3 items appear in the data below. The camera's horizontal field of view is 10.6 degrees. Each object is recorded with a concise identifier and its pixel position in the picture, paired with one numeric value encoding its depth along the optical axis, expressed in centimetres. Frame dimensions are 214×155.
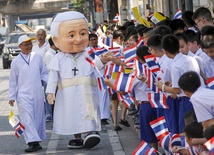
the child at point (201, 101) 1057
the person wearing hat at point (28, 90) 1769
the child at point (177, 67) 1286
